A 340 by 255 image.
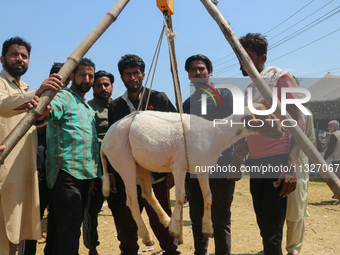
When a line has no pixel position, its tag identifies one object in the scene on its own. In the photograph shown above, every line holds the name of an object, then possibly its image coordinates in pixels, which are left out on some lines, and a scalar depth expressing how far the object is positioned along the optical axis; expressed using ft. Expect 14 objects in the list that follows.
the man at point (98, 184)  13.29
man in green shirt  10.34
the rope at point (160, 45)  9.41
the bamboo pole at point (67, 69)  8.37
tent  43.73
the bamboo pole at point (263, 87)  8.56
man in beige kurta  10.32
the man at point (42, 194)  12.50
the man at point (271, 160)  9.78
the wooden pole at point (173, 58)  9.18
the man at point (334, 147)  28.30
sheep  8.22
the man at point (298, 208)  14.62
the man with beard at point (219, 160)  11.60
